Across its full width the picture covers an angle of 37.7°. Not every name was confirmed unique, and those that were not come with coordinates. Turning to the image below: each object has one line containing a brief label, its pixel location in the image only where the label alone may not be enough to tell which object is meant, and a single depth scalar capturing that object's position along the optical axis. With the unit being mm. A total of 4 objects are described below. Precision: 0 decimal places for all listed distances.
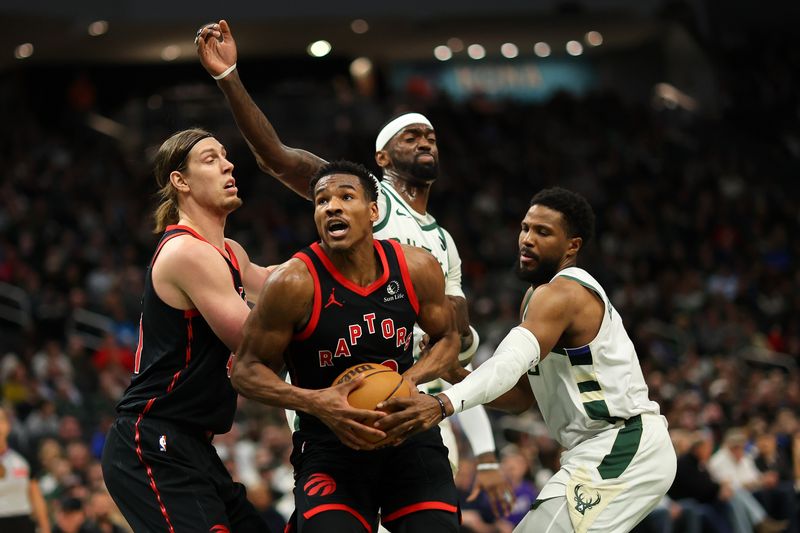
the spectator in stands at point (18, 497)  9570
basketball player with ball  4820
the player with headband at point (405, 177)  6008
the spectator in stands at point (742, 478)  11219
